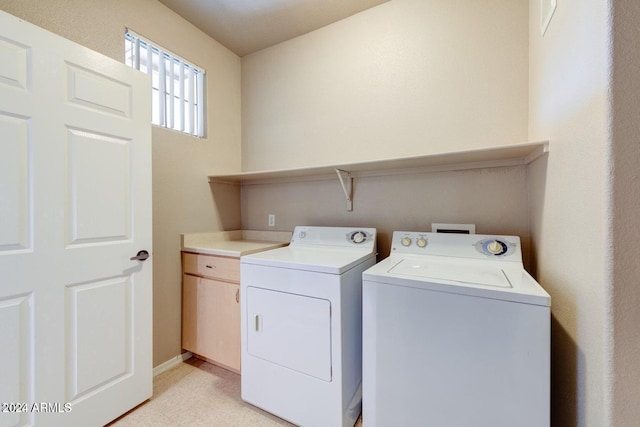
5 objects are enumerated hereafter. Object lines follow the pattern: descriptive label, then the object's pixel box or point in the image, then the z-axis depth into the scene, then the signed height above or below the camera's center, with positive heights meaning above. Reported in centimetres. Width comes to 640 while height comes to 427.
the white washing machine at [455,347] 90 -52
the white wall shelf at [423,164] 136 +32
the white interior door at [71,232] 110 -9
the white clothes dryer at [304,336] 129 -66
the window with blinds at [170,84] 181 +103
